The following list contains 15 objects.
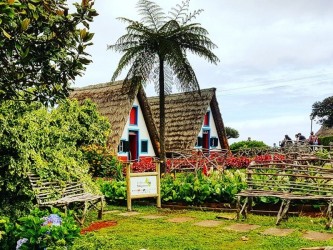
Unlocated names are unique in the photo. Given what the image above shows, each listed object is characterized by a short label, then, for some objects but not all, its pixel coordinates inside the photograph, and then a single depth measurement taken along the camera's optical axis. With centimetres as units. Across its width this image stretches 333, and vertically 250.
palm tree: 2158
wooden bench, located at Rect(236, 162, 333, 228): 849
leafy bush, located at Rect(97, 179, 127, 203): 1180
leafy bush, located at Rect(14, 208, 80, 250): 557
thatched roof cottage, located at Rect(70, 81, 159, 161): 2438
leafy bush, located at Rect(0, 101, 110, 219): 834
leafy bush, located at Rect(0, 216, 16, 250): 611
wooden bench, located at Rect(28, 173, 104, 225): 861
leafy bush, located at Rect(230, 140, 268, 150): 3691
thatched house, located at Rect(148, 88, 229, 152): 2934
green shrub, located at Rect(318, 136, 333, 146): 4146
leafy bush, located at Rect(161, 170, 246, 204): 1072
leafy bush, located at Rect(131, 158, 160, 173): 2053
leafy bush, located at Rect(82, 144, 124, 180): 1895
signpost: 1116
